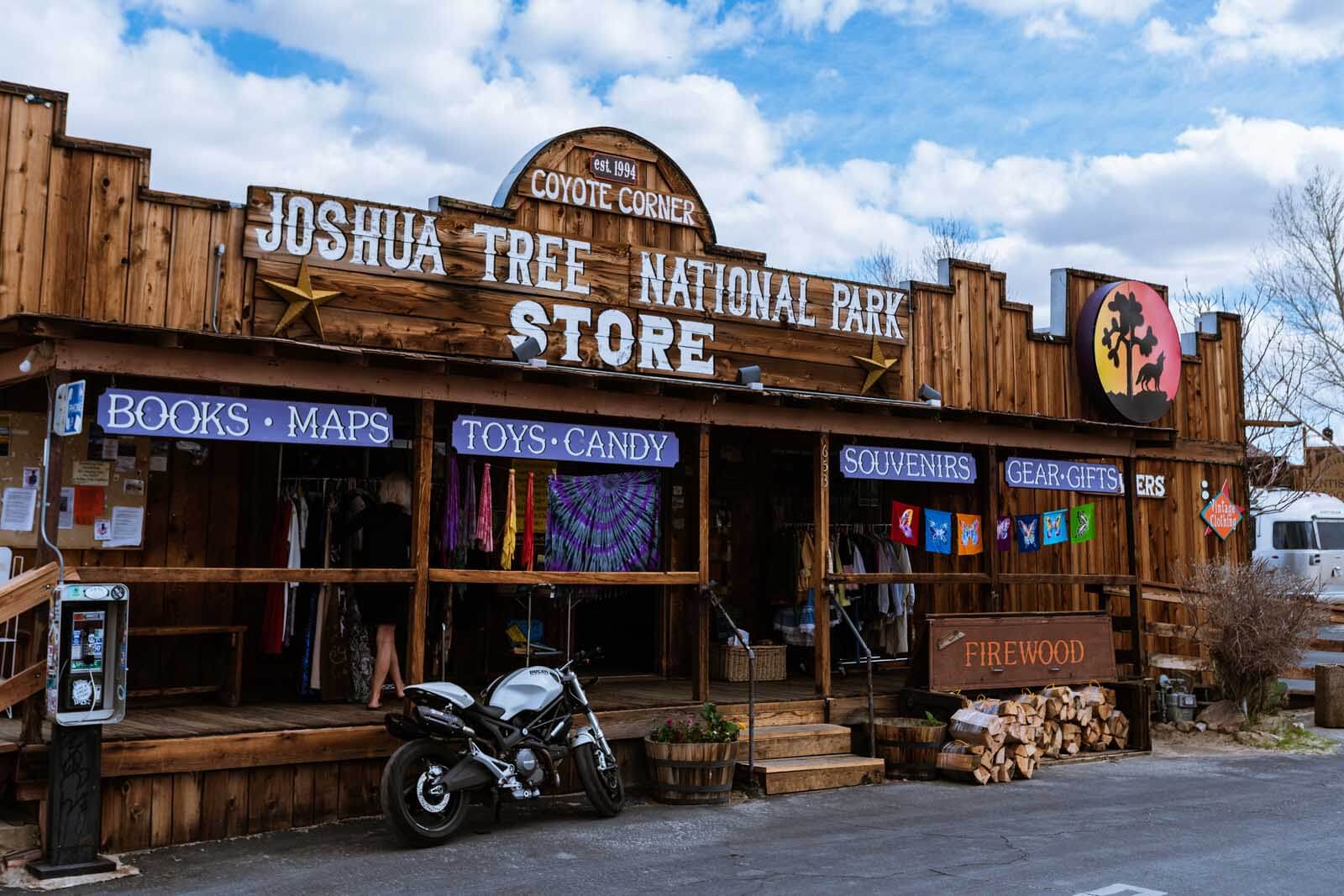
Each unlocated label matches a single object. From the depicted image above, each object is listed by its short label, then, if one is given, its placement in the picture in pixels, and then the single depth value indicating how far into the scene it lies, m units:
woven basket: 12.95
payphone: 7.27
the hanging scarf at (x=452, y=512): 10.57
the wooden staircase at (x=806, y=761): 9.95
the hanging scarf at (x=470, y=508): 10.69
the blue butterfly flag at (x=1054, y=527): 13.23
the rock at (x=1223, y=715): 13.45
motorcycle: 7.91
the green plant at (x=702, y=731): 9.57
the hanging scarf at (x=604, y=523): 10.82
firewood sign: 11.59
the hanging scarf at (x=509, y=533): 10.30
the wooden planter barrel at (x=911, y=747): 10.77
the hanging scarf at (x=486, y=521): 10.47
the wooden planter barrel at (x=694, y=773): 9.40
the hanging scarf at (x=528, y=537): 10.37
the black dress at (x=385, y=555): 9.84
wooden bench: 9.64
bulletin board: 9.54
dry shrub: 13.14
